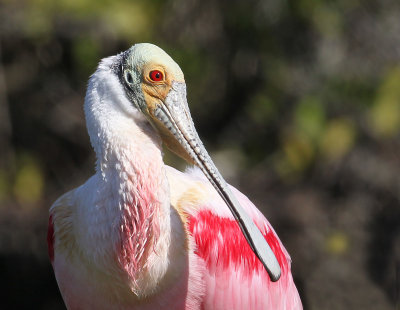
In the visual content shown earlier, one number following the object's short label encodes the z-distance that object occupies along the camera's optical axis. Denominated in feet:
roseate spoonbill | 20.85
